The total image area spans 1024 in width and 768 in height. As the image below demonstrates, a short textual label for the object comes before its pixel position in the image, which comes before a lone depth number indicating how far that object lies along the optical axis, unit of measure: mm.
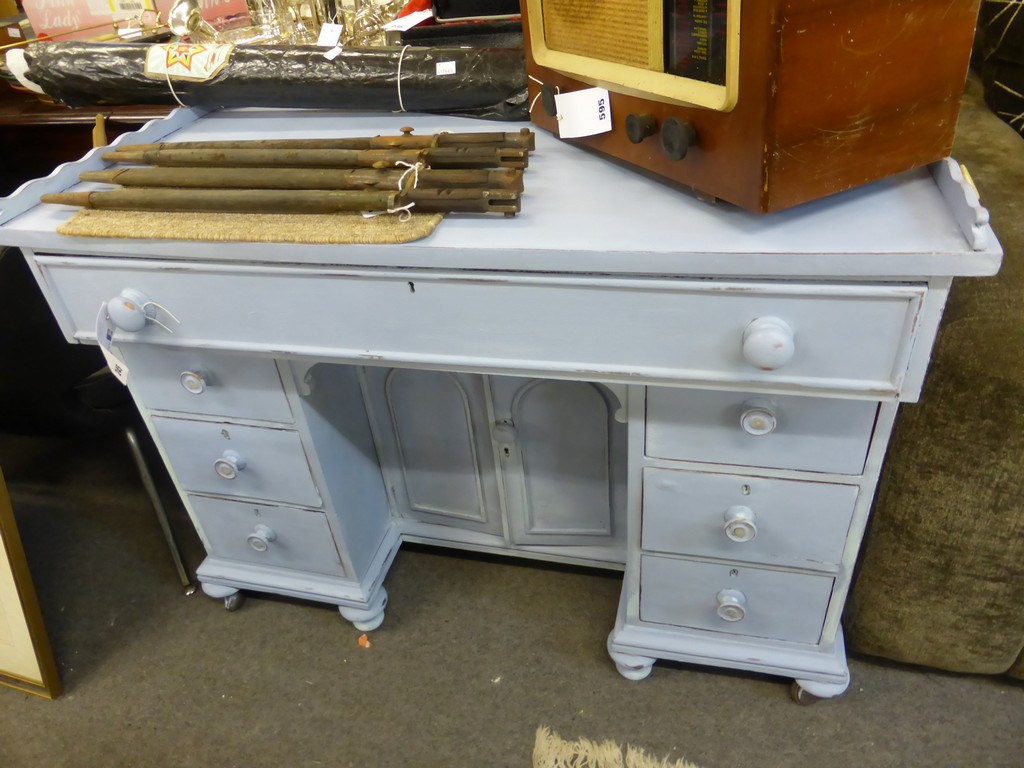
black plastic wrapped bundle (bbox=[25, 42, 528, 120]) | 984
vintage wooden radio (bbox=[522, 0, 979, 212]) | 584
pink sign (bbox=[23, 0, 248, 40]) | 1357
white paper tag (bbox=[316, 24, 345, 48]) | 1072
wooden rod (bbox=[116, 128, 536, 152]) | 834
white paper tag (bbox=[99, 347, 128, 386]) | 918
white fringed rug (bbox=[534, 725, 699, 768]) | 1028
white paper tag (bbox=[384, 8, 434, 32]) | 1083
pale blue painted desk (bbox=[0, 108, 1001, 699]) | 653
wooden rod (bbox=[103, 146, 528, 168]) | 790
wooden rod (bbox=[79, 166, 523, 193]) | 751
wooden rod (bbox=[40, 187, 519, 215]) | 726
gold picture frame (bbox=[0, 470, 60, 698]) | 1092
